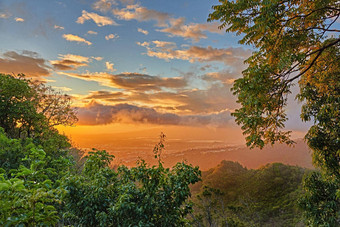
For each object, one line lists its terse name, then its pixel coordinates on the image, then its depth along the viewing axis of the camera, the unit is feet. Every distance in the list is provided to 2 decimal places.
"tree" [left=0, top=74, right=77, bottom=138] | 36.55
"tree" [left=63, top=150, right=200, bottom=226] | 15.21
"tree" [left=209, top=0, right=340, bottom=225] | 20.17
